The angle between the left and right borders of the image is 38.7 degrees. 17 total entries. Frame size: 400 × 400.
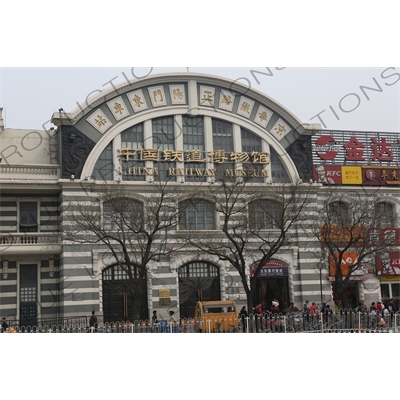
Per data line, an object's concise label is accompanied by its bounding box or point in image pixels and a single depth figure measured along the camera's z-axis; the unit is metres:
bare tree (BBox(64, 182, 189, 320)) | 27.81
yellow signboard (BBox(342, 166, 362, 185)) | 36.31
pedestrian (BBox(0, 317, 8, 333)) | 25.85
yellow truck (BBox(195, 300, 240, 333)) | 25.05
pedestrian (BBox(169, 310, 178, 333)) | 24.03
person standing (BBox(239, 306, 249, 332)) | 23.70
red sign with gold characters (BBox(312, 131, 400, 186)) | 36.31
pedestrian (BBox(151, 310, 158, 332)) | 23.79
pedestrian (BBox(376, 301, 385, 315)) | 26.40
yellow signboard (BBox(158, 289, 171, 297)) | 30.85
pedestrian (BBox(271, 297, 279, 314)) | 30.28
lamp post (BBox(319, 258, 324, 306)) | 32.69
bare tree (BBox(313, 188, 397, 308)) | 29.95
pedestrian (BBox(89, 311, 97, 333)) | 26.45
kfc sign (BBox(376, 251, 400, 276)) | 34.12
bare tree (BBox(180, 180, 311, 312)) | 30.80
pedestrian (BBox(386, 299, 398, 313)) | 29.22
